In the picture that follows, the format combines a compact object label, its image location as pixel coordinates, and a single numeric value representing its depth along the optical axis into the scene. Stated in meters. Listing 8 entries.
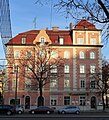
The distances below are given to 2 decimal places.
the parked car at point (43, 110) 29.57
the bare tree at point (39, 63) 36.13
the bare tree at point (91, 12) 8.43
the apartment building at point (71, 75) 41.54
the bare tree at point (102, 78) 38.49
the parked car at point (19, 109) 29.84
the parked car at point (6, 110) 26.40
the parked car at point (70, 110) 30.49
